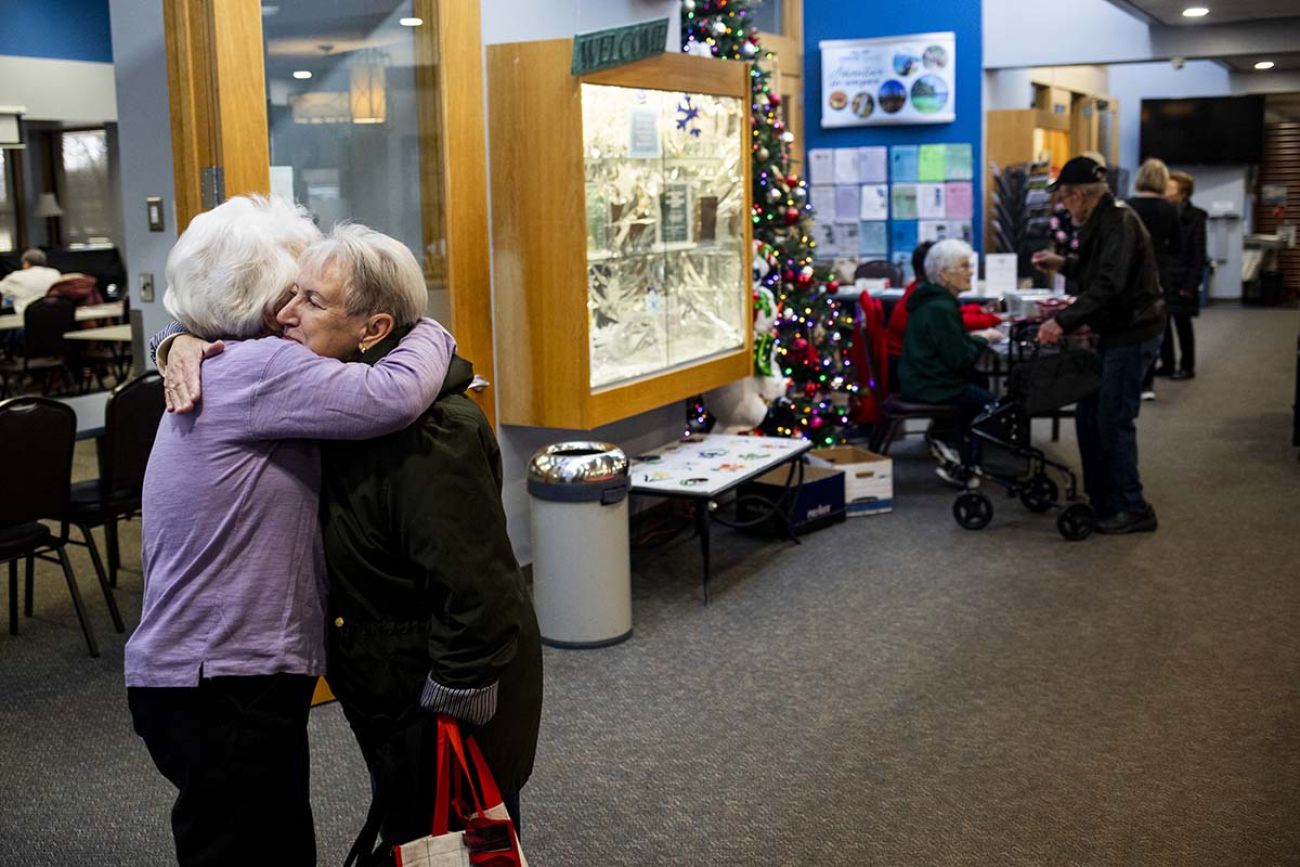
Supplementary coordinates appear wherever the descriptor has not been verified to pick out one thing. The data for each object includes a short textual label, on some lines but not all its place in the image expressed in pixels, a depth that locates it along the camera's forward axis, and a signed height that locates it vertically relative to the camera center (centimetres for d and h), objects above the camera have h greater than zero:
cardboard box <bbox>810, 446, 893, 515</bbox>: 708 -123
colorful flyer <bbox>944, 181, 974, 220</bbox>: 1209 +31
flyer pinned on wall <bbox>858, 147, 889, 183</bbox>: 1217 +63
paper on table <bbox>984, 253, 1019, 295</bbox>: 962 -26
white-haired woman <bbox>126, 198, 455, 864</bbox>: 225 -46
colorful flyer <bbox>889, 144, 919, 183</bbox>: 1218 +58
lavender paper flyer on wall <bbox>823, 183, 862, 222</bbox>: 1234 +33
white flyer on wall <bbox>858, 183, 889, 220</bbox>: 1225 +32
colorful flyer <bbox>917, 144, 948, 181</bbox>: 1211 +63
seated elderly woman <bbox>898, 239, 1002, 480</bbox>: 718 -55
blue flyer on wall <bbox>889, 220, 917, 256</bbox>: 1225 +3
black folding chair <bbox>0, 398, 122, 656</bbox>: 490 -75
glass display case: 536 +6
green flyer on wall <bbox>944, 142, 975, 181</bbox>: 1207 +63
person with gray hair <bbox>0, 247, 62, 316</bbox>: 1132 -19
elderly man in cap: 636 -40
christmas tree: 752 -23
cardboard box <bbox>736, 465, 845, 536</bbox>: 668 -123
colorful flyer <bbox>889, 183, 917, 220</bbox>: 1220 +31
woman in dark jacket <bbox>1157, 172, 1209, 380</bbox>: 1088 -37
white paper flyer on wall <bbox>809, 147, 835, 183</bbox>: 1237 +64
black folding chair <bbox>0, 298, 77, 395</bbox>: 1019 -54
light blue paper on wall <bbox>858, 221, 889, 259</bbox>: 1237 -1
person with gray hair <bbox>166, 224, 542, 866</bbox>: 223 -49
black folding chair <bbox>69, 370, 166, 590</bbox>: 536 -74
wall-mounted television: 1866 +130
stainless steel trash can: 505 -106
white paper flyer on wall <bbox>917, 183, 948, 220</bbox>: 1216 +30
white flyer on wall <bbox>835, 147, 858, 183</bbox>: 1225 +64
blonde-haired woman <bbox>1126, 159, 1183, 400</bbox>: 986 +11
